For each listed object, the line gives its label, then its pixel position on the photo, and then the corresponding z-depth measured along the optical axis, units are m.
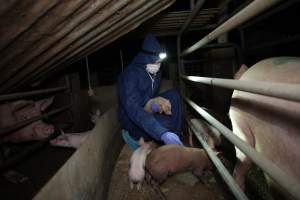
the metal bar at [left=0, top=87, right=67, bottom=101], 1.65
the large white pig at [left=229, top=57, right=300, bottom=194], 0.89
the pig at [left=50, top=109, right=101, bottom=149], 2.39
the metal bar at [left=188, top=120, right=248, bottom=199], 1.08
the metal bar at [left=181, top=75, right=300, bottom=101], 0.57
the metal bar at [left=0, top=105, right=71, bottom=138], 1.72
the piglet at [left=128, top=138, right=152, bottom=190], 1.87
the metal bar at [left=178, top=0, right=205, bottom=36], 1.58
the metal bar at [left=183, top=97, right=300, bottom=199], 0.63
